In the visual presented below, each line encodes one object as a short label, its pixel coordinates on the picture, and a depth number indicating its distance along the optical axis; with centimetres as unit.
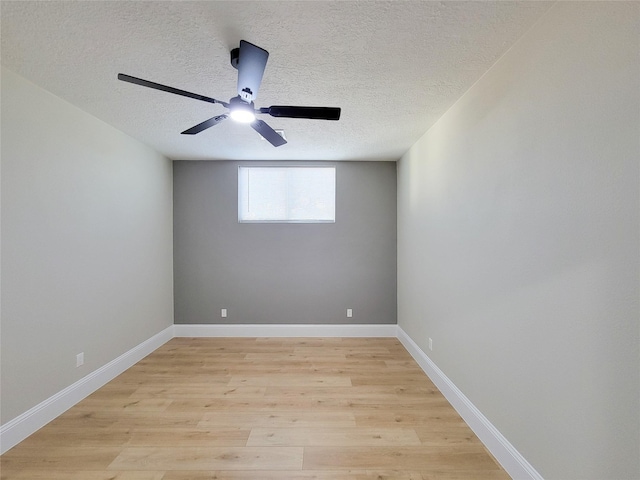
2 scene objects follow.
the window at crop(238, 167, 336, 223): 420
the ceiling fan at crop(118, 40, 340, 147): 154
